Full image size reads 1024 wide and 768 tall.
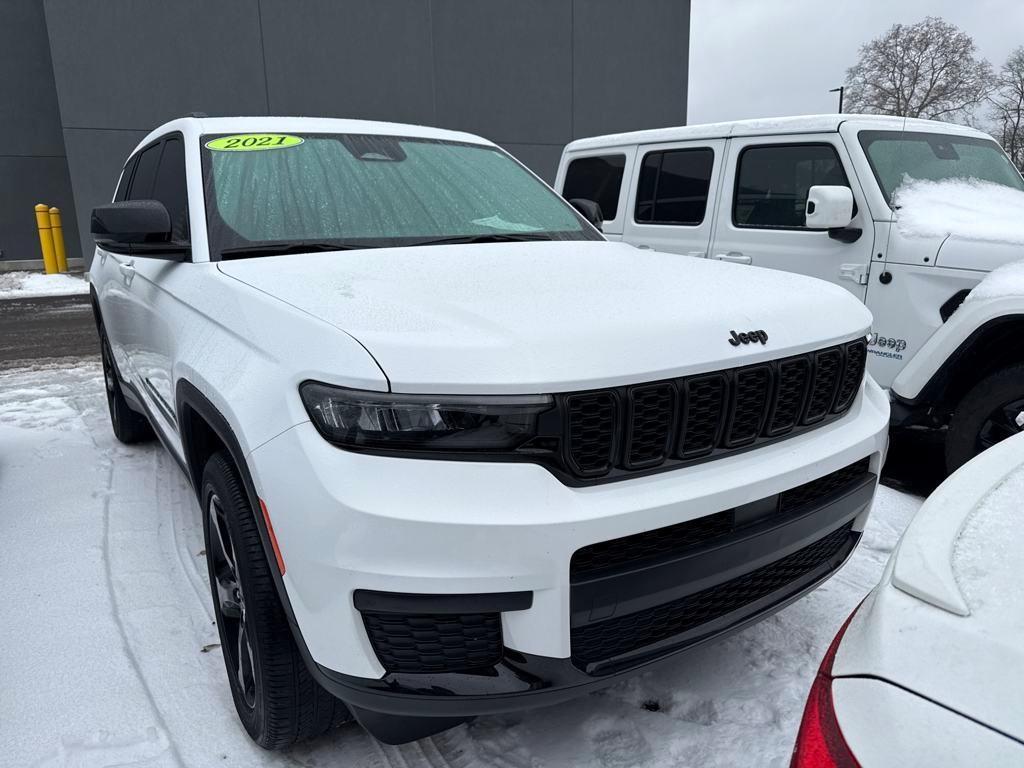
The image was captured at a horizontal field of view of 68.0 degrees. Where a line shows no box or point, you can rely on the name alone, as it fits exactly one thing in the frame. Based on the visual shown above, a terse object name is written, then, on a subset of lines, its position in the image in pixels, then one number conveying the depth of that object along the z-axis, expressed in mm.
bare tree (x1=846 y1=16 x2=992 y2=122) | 39062
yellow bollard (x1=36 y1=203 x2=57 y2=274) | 14359
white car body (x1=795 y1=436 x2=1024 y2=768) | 864
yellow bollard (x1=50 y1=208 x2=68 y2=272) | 14539
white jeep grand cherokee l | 1585
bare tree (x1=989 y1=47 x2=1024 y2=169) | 36969
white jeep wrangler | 3615
